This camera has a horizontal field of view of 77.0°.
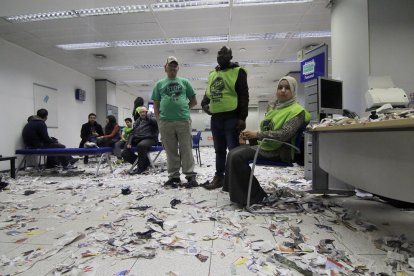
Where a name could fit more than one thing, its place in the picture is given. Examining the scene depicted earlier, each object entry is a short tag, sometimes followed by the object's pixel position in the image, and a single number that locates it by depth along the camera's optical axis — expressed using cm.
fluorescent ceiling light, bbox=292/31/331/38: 558
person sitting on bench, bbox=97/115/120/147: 604
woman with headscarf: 207
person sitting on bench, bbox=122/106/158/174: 442
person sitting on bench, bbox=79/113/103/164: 665
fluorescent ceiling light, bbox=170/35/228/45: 578
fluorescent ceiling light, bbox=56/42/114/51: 603
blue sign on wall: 358
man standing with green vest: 270
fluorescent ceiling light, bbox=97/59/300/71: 772
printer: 284
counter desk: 129
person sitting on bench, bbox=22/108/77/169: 499
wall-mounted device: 829
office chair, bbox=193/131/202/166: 589
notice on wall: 654
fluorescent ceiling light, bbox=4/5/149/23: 443
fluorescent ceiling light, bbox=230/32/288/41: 568
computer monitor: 272
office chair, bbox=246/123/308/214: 203
